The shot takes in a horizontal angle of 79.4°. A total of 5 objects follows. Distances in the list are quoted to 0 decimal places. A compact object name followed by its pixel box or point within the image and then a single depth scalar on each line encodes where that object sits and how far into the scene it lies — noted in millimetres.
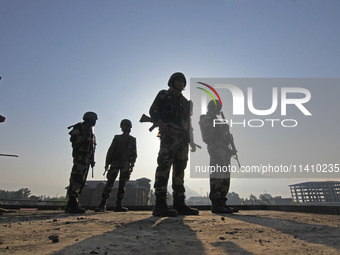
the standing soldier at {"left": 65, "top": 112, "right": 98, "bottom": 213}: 4221
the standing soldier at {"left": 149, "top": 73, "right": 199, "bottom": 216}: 3369
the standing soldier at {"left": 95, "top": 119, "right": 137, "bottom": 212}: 5367
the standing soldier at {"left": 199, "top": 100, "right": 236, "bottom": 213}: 4294
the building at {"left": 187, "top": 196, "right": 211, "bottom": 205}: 183375
